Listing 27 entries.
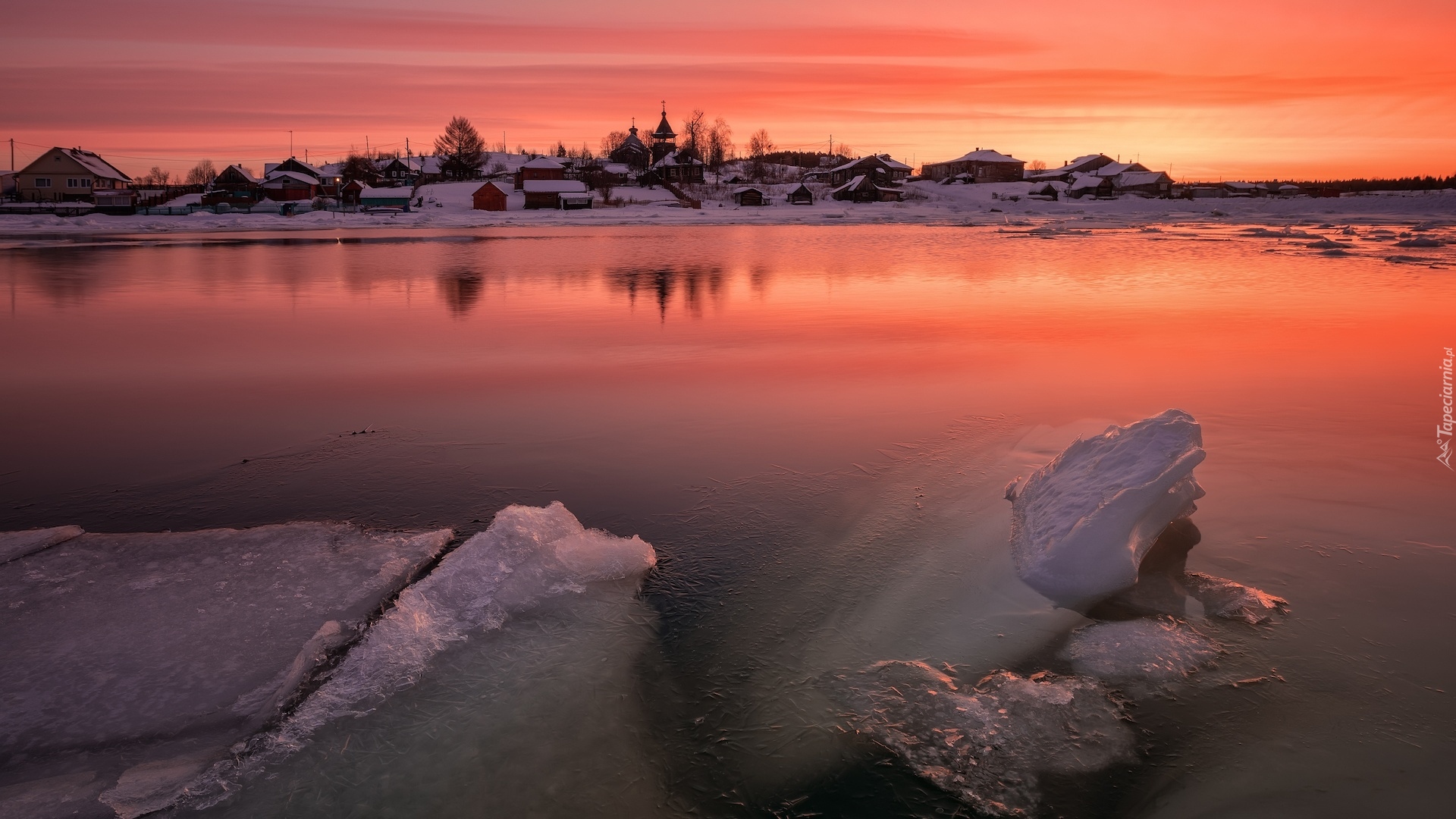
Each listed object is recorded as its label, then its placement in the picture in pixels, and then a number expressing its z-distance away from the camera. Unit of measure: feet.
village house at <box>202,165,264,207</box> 284.00
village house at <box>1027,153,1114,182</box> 366.67
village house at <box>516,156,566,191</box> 299.38
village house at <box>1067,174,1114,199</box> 317.83
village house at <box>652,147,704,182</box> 324.39
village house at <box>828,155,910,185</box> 328.29
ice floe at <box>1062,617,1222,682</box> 14.07
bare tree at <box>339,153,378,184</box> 339.36
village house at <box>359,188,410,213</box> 247.70
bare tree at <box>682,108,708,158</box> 409.49
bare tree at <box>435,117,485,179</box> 342.44
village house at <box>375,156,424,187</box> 340.39
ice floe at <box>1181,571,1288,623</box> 15.57
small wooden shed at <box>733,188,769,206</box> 279.08
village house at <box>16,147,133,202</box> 256.32
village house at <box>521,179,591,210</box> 254.68
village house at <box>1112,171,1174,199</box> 326.44
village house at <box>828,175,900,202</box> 299.58
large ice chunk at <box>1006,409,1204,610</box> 16.80
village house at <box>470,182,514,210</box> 250.57
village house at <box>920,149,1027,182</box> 359.05
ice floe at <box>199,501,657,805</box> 13.26
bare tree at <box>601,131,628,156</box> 444.47
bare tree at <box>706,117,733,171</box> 394.15
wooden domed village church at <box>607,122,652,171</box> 360.48
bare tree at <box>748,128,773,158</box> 500.74
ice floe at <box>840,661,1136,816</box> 11.80
